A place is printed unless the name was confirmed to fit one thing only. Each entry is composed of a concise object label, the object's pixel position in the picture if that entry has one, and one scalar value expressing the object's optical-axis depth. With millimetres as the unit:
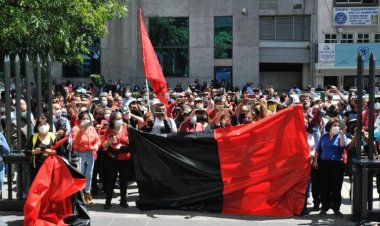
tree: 13164
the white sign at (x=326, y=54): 33625
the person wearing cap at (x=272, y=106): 12509
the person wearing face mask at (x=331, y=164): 9047
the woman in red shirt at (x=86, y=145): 9883
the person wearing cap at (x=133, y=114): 10875
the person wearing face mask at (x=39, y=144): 8617
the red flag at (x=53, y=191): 8055
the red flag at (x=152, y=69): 13344
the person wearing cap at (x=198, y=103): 12254
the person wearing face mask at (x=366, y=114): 11544
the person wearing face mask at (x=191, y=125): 10421
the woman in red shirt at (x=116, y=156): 9641
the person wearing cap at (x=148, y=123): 11079
